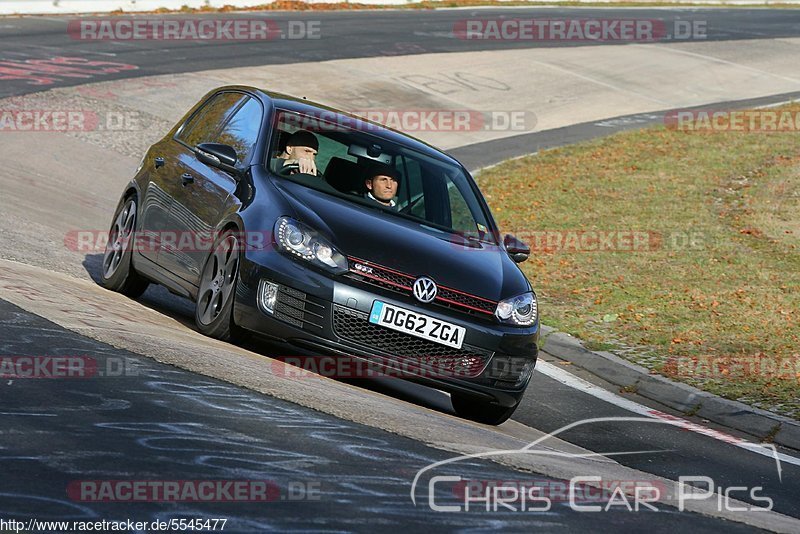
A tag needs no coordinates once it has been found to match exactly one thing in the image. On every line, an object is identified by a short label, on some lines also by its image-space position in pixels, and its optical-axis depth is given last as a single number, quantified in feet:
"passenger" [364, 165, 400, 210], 60.23
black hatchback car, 52.16
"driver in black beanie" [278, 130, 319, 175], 59.72
